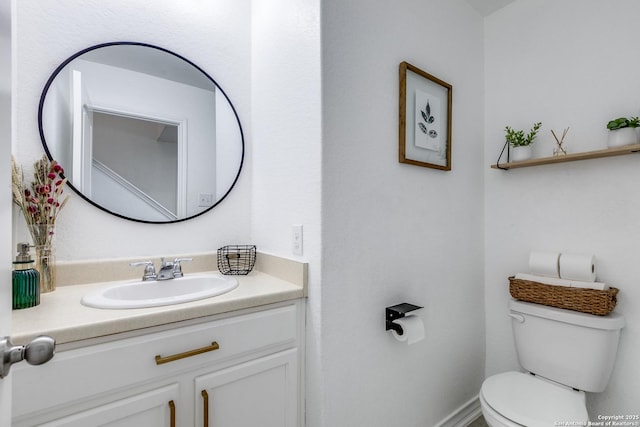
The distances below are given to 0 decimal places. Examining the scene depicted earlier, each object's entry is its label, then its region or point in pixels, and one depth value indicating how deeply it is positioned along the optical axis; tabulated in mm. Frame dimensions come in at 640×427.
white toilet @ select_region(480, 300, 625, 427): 1183
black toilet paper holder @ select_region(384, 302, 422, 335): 1271
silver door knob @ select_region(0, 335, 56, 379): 495
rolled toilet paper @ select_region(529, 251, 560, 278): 1474
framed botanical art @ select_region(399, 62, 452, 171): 1401
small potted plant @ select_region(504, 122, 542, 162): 1596
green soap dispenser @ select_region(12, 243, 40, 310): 938
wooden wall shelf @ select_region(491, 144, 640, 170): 1281
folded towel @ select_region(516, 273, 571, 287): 1434
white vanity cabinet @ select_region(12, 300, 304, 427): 773
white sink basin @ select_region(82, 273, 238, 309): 945
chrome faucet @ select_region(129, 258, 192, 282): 1260
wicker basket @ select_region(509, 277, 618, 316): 1308
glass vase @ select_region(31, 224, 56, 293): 1072
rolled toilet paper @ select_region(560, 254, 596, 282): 1381
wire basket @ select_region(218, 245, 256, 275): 1473
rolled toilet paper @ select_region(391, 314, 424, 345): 1252
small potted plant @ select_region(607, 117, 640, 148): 1284
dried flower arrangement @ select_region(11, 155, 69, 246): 1062
